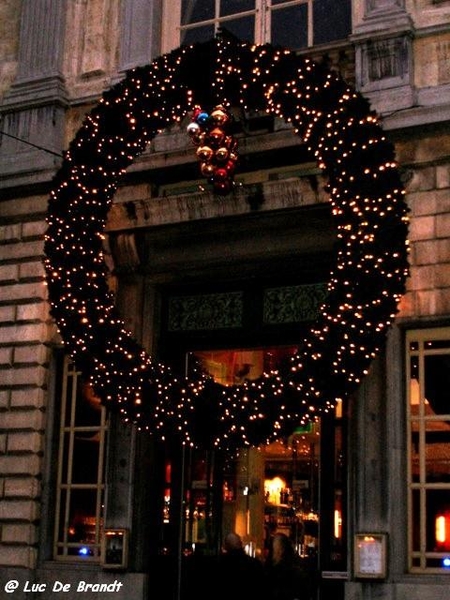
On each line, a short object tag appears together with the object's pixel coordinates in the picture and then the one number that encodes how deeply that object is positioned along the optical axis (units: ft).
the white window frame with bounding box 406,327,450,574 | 36.63
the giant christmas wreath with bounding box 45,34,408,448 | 35.19
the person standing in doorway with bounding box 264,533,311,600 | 34.04
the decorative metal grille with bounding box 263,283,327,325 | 40.88
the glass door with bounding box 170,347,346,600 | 39.39
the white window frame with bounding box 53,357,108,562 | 43.34
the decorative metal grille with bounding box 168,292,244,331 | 42.68
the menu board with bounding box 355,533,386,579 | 36.29
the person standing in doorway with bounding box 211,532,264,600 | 33.30
